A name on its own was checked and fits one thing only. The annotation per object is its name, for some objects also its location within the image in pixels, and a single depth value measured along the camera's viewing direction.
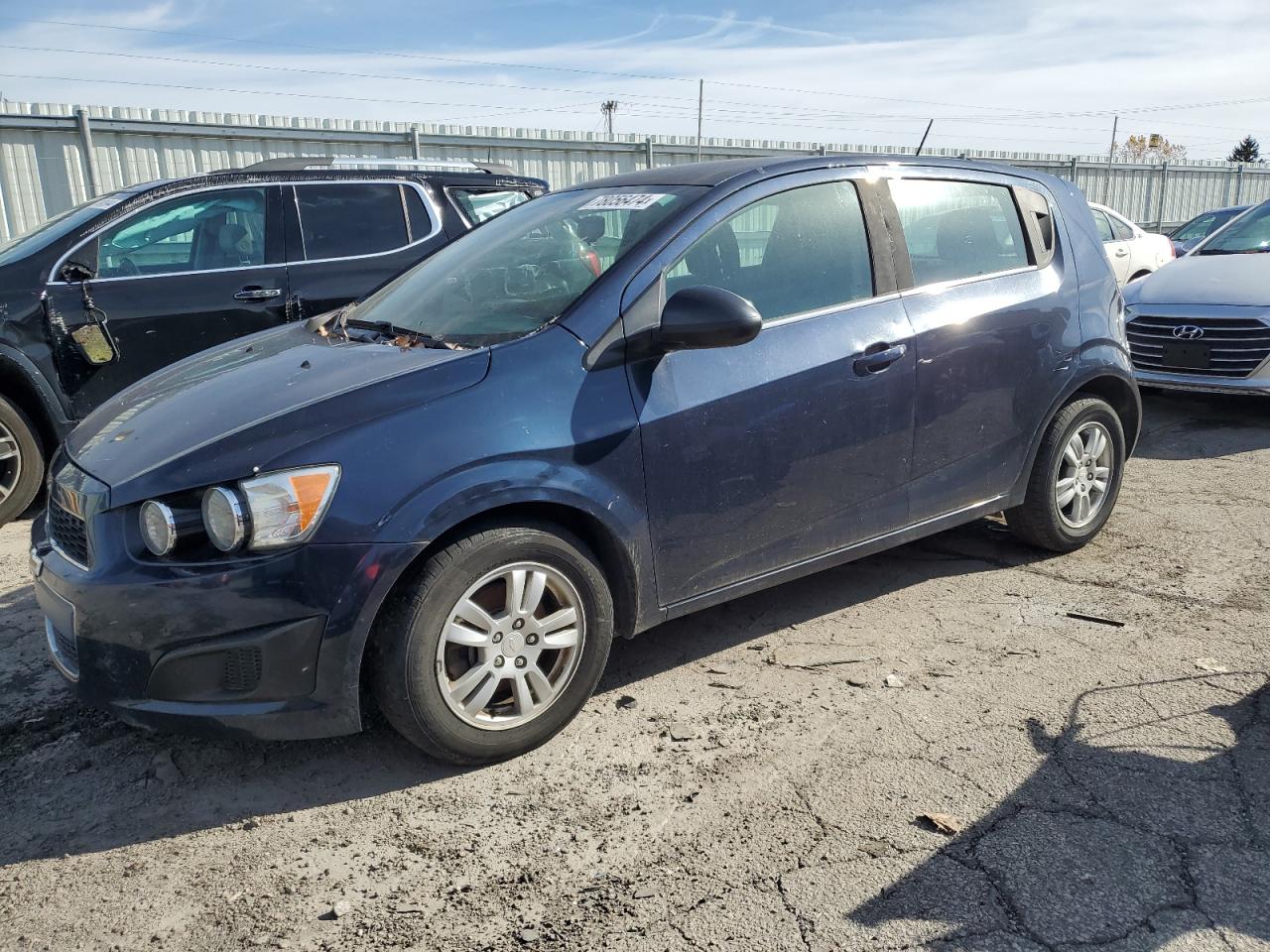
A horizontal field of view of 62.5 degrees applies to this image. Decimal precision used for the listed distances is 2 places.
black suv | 5.69
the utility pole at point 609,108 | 71.09
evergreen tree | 75.06
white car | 11.57
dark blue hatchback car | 2.86
